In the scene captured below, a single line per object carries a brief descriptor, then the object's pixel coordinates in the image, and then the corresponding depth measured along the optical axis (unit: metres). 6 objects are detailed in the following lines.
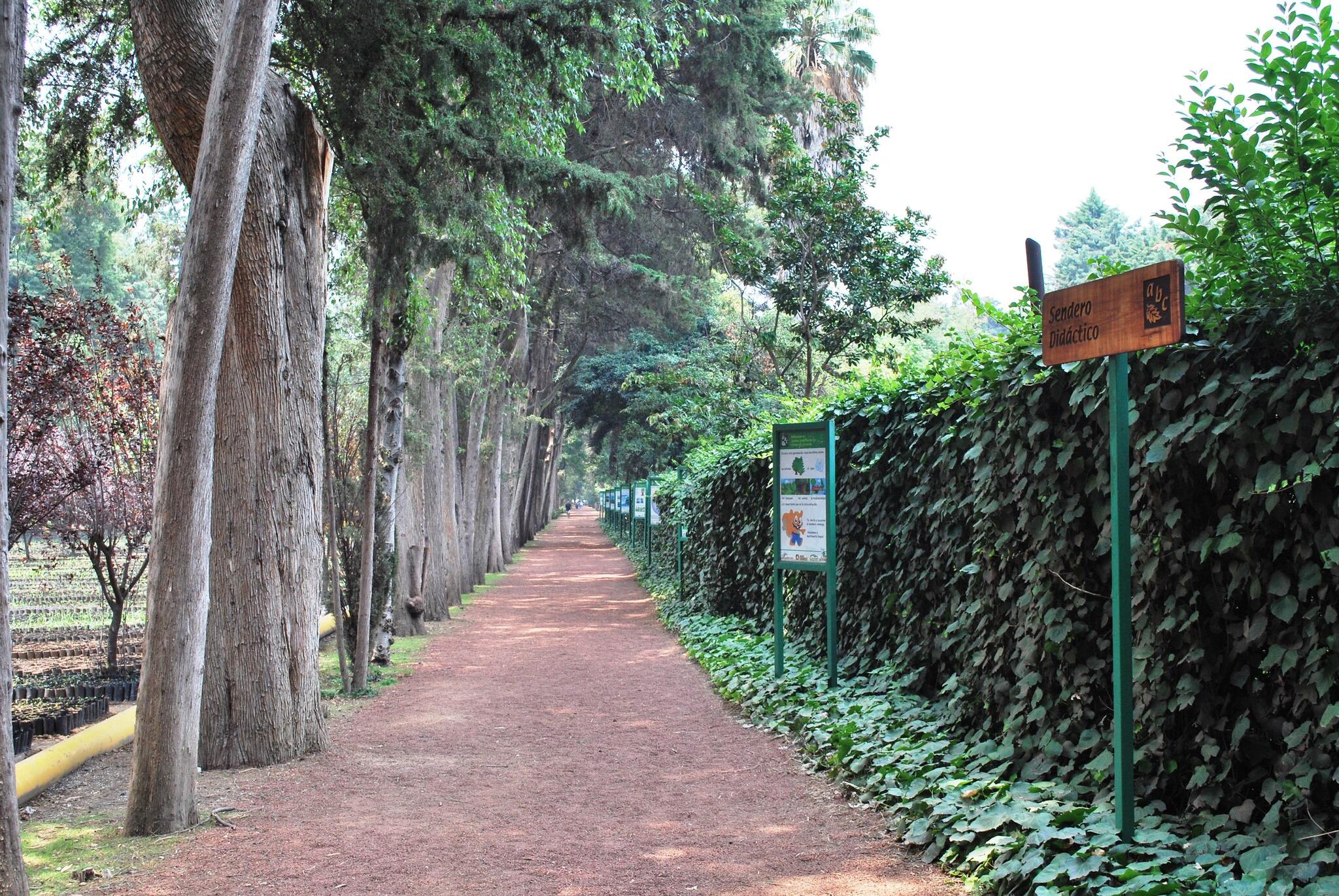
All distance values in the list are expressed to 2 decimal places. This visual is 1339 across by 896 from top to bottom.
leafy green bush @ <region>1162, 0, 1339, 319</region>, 3.69
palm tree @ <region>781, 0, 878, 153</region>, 20.67
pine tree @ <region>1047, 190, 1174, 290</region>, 67.88
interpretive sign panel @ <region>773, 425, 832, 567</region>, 8.74
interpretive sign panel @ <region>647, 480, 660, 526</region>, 24.91
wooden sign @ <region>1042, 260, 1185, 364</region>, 3.82
